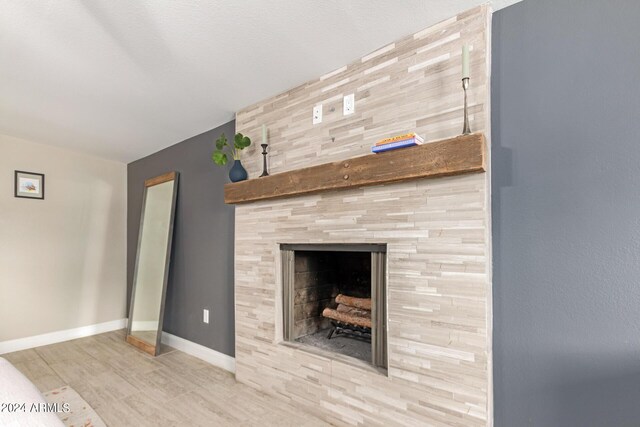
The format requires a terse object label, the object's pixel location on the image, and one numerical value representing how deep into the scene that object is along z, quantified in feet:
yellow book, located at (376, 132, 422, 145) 5.14
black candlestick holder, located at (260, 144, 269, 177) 7.60
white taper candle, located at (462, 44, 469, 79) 4.69
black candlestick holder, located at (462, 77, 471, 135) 4.73
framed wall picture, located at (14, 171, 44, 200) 10.82
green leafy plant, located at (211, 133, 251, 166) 7.83
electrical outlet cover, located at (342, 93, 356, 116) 6.32
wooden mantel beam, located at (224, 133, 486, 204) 4.59
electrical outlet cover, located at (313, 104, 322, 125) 6.83
